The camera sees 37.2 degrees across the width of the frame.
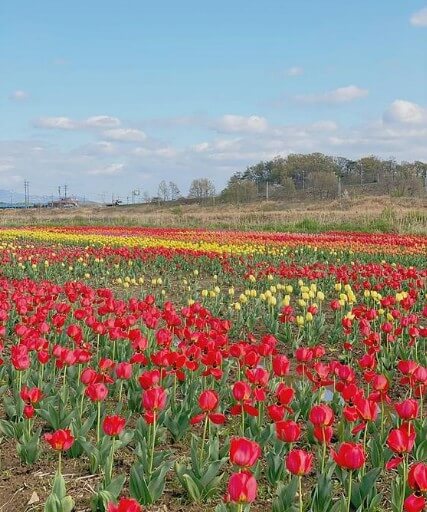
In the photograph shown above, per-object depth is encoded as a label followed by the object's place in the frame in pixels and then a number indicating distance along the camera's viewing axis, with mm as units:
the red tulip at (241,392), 3072
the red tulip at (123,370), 3682
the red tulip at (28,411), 3369
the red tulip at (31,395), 3365
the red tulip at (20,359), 3877
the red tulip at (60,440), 2734
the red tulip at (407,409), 2787
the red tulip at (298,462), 2279
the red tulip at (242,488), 2008
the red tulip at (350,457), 2277
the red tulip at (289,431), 2615
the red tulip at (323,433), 2723
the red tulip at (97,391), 3229
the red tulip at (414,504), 2023
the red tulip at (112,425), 2846
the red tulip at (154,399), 2914
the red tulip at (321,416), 2691
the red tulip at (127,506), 1904
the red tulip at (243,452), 2217
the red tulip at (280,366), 3574
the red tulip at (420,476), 2129
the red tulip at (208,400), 2953
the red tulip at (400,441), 2439
